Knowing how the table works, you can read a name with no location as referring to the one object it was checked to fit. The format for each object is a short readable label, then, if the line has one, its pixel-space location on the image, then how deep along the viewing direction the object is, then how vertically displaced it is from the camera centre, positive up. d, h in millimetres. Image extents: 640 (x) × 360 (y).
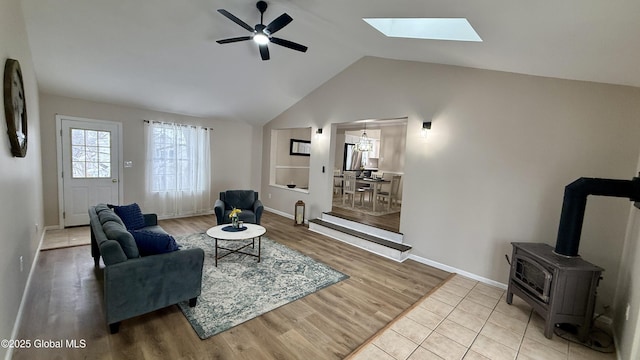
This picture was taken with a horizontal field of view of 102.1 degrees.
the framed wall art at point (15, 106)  1901 +273
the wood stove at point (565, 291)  2252 -1064
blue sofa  2090 -1113
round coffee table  3440 -1114
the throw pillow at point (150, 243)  2342 -860
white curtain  5668 -461
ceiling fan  2611 +1317
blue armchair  4746 -1031
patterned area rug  2459 -1540
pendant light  6980 +445
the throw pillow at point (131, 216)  3553 -969
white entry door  4824 -417
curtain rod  5540 +566
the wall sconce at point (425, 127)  3869 +543
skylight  2543 +1428
